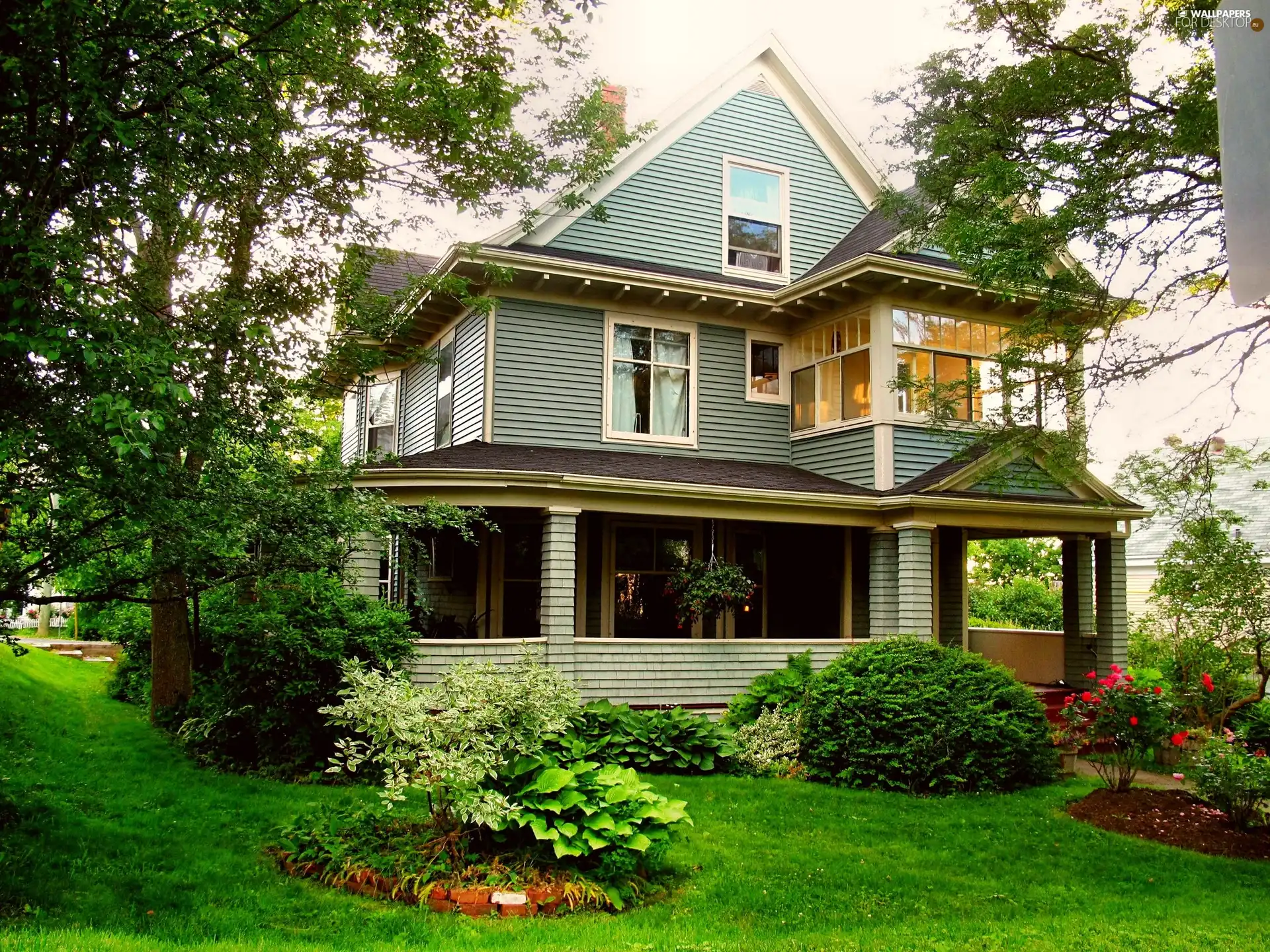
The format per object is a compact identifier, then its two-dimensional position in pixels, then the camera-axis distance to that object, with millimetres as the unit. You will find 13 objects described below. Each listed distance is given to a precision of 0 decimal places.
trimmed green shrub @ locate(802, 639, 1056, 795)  9883
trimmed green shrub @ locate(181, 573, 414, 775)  9406
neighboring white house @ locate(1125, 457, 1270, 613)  24000
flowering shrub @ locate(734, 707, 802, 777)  10430
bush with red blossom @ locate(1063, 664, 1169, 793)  9773
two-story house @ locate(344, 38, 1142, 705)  13125
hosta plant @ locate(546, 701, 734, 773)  9930
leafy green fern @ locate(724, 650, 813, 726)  11695
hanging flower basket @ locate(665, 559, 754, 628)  13266
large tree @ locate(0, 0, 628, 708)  5012
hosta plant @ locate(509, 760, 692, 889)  6156
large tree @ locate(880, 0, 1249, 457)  8273
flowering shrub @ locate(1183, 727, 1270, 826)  8445
